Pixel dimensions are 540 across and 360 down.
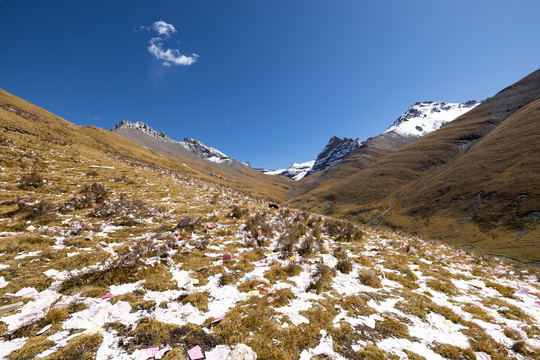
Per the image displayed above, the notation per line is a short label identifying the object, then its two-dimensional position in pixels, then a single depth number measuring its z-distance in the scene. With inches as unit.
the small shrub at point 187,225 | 426.9
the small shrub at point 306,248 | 384.6
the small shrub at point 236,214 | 582.0
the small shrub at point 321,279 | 259.7
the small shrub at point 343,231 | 537.1
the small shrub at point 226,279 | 252.7
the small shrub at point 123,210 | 430.6
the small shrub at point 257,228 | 438.9
